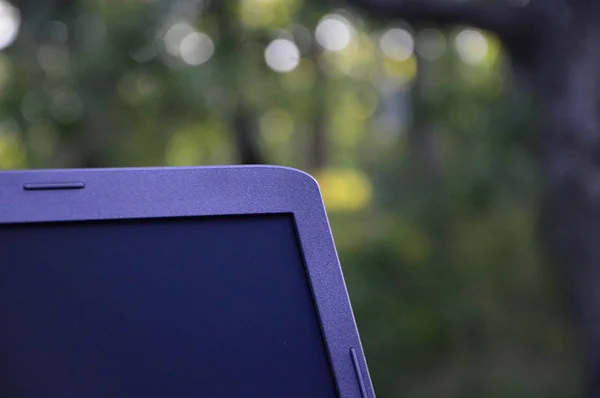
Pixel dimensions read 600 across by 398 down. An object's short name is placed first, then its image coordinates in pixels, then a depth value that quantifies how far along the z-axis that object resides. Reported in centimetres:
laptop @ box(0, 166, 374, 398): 77
